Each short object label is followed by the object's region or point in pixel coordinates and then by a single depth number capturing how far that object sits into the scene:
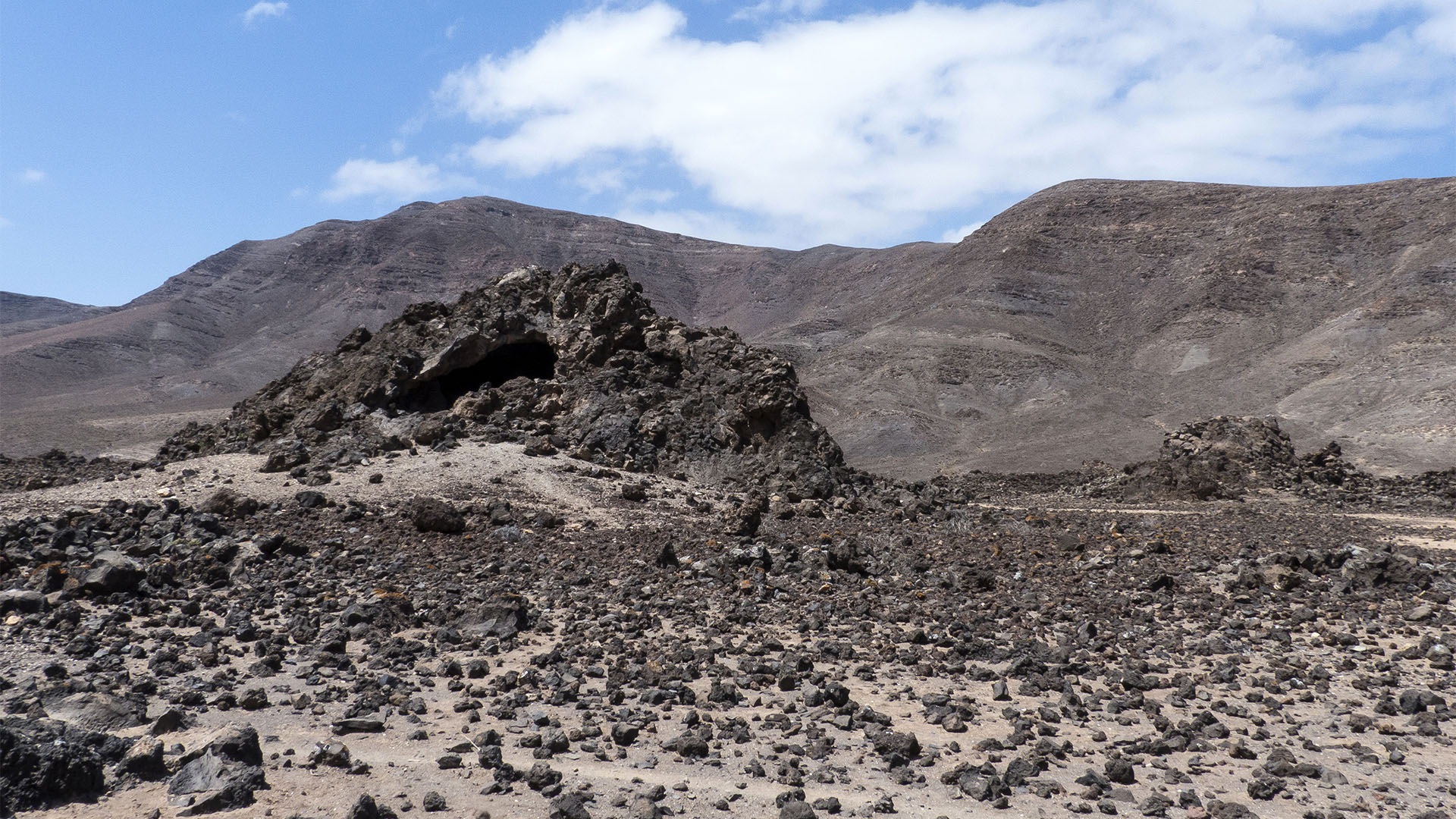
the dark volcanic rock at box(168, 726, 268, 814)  5.45
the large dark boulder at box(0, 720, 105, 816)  5.31
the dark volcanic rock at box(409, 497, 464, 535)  13.77
